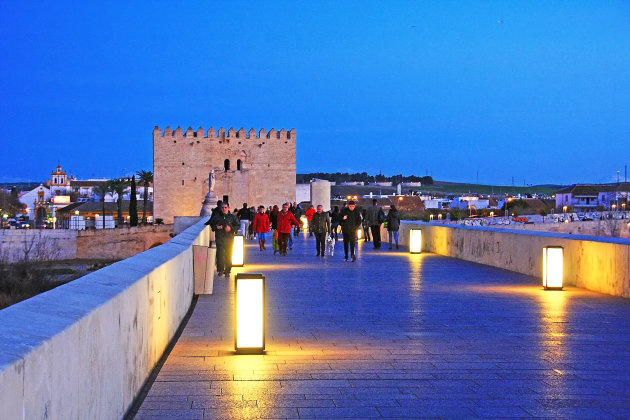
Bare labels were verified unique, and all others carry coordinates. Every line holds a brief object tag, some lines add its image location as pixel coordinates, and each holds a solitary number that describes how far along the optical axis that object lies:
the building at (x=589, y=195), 124.19
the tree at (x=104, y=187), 112.30
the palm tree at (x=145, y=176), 106.56
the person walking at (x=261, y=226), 23.75
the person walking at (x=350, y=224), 19.03
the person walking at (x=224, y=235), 15.34
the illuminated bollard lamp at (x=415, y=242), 22.22
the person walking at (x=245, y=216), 32.84
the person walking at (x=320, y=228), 20.77
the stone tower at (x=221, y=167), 81.69
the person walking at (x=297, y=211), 31.70
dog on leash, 21.46
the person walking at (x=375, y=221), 24.50
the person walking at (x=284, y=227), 21.17
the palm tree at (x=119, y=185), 98.91
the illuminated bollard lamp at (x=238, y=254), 17.74
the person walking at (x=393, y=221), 24.38
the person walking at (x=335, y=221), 27.07
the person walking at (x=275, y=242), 22.34
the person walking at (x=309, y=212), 30.77
